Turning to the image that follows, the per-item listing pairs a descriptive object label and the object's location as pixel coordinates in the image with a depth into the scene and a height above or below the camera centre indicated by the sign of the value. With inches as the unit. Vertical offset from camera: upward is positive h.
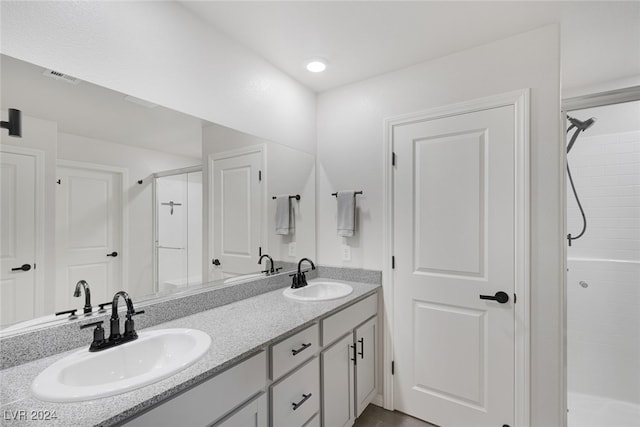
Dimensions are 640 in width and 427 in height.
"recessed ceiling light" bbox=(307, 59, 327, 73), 83.4 +42.3
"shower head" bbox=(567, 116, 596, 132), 91.1 +27.7
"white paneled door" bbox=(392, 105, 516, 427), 72.8 -14.0
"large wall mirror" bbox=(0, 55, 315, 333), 43.4 +3.1
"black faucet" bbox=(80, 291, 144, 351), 44.9 -18.1
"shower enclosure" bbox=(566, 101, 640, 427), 86.4 -17.9
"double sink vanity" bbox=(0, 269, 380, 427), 33.6 -22.1
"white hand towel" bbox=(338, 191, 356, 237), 91.8 +0.1
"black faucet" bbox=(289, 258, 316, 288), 84.7 -18.4
